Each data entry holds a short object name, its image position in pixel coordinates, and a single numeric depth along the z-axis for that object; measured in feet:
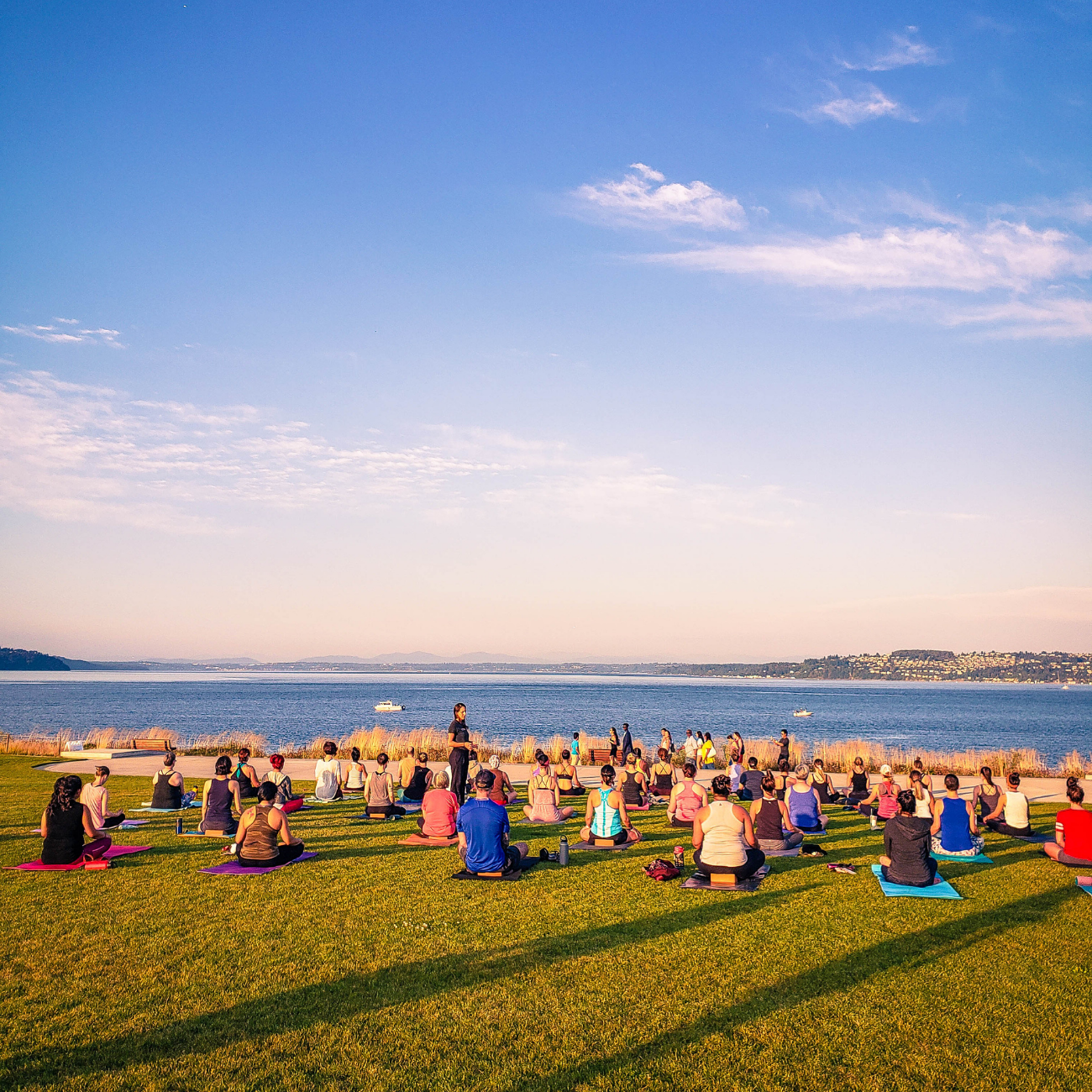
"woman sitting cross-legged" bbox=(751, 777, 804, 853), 42.70
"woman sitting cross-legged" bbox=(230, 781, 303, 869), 37.32
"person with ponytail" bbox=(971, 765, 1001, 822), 48.65
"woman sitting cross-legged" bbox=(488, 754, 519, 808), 46.28
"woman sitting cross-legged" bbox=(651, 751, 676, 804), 66.80
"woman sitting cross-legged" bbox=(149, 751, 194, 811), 55.31
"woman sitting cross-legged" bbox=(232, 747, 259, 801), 51.32
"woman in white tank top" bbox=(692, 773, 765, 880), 34.78
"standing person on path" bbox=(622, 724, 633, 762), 83.10
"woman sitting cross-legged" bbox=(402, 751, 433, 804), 59.26
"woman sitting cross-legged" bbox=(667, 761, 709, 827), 48.88
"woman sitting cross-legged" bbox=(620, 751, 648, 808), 59.47
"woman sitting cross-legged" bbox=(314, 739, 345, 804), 61.62
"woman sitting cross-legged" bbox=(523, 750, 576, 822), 51.57
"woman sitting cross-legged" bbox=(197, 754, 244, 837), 45.88
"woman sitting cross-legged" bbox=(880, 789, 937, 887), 34.40
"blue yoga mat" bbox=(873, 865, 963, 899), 33.14
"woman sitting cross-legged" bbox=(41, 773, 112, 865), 36.83
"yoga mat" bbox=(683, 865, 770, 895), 34.14
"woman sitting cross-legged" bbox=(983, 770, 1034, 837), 46.21
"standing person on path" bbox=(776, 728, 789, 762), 76.64
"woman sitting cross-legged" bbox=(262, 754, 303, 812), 48.17
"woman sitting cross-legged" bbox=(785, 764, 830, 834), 47.96
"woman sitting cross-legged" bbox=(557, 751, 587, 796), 65.21
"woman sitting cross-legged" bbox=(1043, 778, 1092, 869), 37.96
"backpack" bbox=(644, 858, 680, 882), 36.09
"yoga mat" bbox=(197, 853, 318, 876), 36.19
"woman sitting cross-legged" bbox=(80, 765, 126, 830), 42.01
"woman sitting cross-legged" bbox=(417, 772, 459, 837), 45.01
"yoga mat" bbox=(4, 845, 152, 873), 36.55
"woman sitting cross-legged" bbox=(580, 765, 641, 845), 44.14
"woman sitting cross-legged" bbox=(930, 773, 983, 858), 41.24
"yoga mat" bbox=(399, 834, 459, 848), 44.16
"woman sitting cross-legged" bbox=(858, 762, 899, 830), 50.51
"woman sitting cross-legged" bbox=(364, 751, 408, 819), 53.36
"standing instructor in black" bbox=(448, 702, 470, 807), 55.42
